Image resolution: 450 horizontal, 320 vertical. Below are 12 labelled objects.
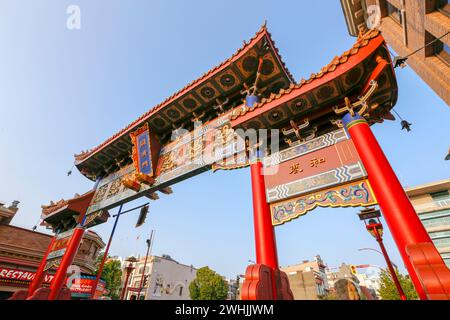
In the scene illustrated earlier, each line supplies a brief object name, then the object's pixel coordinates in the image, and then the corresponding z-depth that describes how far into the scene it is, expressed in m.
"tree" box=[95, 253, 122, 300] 28.83
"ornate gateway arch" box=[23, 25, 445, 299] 2.90
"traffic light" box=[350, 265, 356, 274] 8.69
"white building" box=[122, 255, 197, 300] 33.84
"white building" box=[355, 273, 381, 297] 42.92
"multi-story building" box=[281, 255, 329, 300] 29.41
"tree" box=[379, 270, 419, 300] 18.28
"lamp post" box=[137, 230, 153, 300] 21.09
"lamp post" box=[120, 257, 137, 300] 13.05
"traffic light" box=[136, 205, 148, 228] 8.82
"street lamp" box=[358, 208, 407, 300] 5.70
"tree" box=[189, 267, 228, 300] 30.97
